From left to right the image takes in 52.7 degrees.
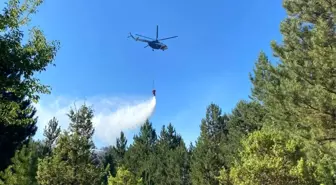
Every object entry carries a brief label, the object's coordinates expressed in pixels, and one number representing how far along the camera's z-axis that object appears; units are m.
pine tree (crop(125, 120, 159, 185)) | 55.93
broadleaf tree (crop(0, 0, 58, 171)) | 5.79
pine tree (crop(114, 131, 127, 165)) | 68.64
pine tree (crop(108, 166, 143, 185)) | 21.09
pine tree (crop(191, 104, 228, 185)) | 39.75
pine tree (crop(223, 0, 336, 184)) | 14.05
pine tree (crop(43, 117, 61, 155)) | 60.04
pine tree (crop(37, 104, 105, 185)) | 16.85
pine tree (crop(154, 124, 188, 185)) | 53.06
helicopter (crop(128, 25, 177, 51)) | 56.92
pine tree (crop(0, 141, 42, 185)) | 20.78
